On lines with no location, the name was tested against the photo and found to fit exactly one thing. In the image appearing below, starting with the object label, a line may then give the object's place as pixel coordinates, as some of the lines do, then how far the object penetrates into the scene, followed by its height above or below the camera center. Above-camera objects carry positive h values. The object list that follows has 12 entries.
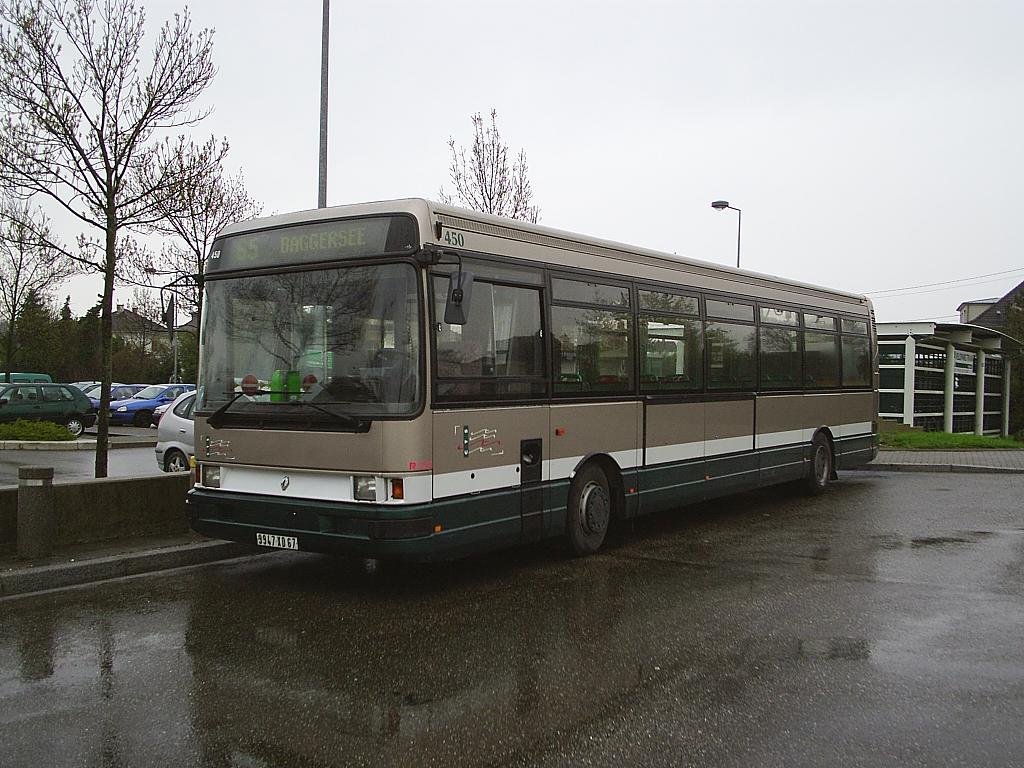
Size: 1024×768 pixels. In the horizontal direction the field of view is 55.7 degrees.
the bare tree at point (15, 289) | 35.62 +3.75
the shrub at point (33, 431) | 23.73 -1.07
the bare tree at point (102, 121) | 12.09 +3.43
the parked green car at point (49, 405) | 27.48 -0.49
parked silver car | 14.73 -0.73
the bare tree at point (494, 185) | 22.97 +5.02
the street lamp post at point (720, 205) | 29.97 +6.02
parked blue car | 34.28 -0.68
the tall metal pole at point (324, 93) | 14.90 +4.76
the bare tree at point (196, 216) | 13.80 +3.24
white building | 33.84 +1.06
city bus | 7.45 +0.08
